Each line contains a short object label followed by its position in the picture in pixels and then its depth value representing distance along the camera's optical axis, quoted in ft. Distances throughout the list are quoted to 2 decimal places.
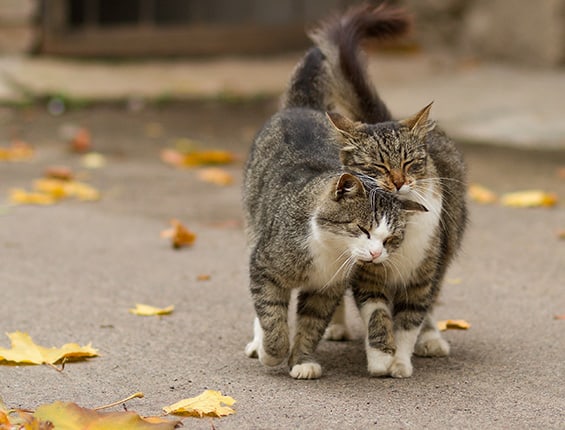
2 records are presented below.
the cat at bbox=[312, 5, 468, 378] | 26.22
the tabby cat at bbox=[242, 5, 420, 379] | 25.17
